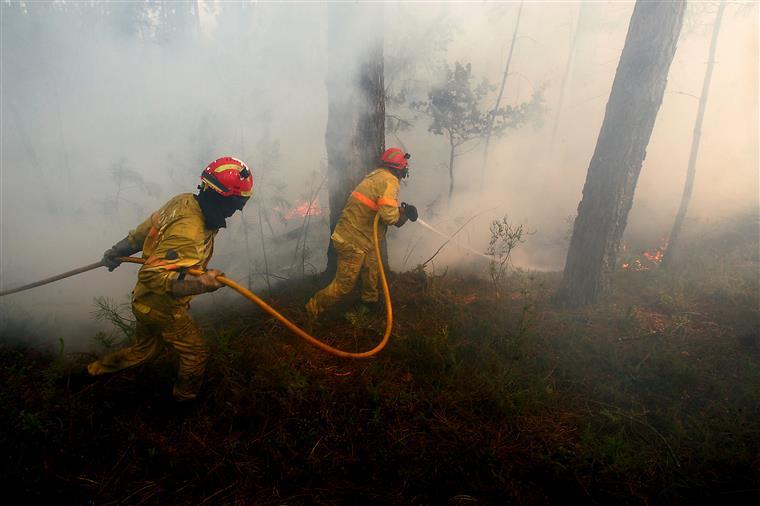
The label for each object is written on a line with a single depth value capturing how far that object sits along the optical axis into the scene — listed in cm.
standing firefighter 395
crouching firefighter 248
